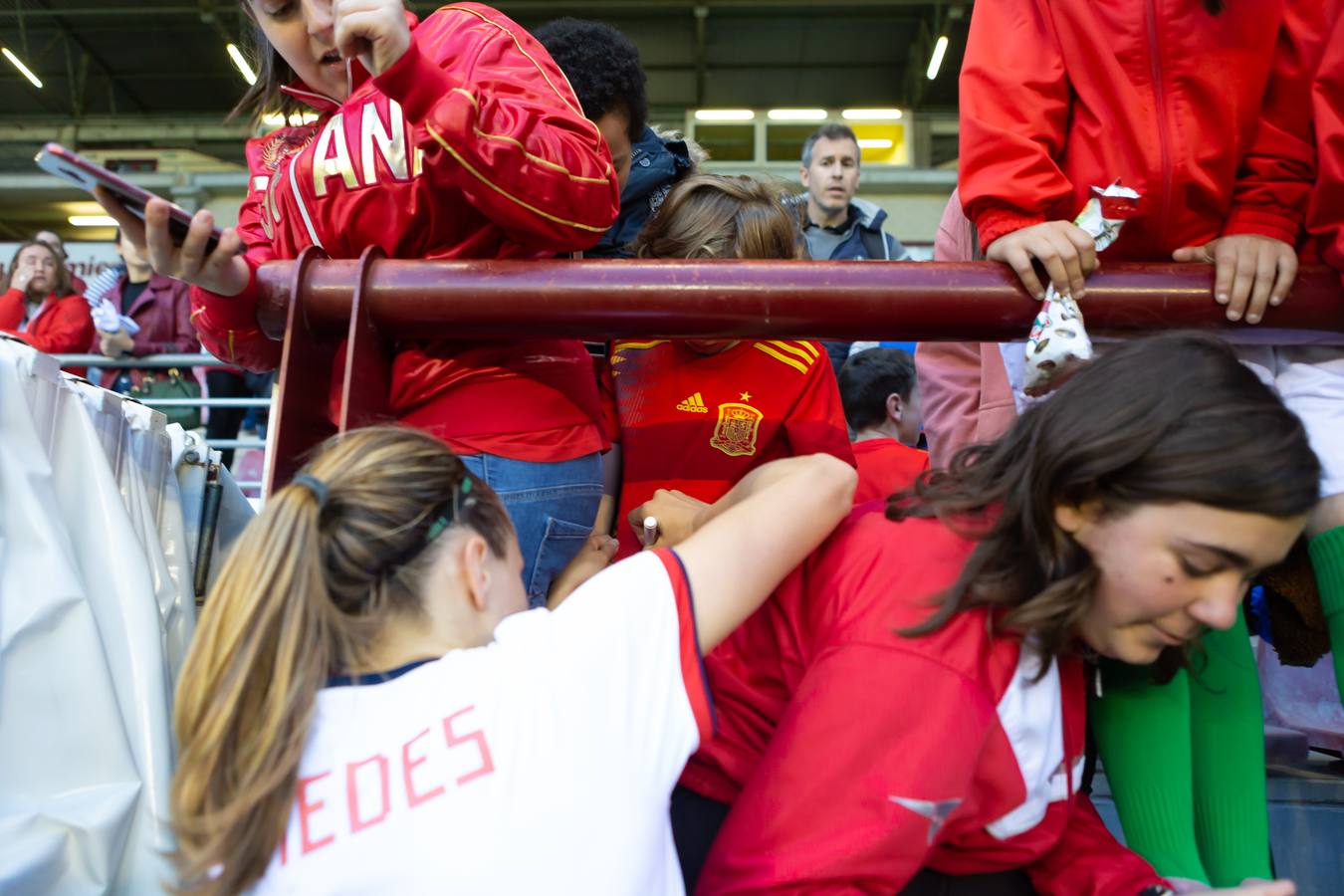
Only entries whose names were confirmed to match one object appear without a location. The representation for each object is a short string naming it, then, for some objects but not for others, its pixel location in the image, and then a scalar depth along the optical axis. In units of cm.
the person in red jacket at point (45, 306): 549
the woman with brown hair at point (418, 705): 99
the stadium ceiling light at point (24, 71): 1357
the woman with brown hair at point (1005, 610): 111
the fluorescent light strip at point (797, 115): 1444
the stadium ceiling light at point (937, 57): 1298
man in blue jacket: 441
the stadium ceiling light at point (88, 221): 1614
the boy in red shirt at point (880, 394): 317
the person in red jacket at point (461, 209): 130
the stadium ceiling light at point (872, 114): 1438
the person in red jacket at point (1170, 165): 143
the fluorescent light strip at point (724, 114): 1461
